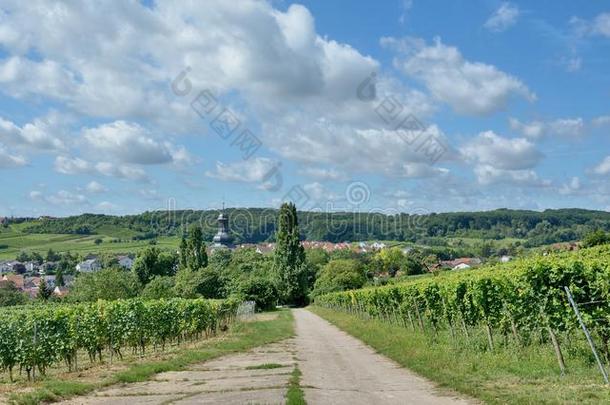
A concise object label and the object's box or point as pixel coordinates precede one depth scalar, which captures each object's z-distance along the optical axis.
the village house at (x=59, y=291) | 109.83
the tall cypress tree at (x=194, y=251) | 108.69
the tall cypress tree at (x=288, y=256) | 88.38
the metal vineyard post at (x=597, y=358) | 10.75
